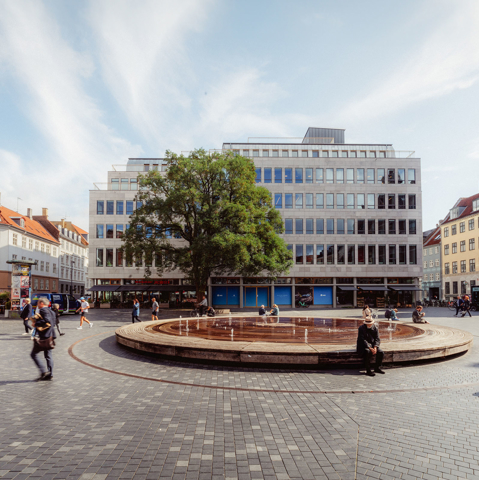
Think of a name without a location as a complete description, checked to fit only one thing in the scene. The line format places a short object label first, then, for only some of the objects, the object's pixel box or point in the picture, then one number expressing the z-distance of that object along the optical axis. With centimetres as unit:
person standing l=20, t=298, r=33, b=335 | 1725
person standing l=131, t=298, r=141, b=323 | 2328
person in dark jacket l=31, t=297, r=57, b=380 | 920
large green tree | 3212
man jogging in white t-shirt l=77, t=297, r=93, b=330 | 2153
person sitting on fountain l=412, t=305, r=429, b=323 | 2030
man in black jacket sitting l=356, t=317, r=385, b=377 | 991
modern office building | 4872
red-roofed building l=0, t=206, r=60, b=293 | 5472
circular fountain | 1052
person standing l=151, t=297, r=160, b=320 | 2359
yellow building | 6016
